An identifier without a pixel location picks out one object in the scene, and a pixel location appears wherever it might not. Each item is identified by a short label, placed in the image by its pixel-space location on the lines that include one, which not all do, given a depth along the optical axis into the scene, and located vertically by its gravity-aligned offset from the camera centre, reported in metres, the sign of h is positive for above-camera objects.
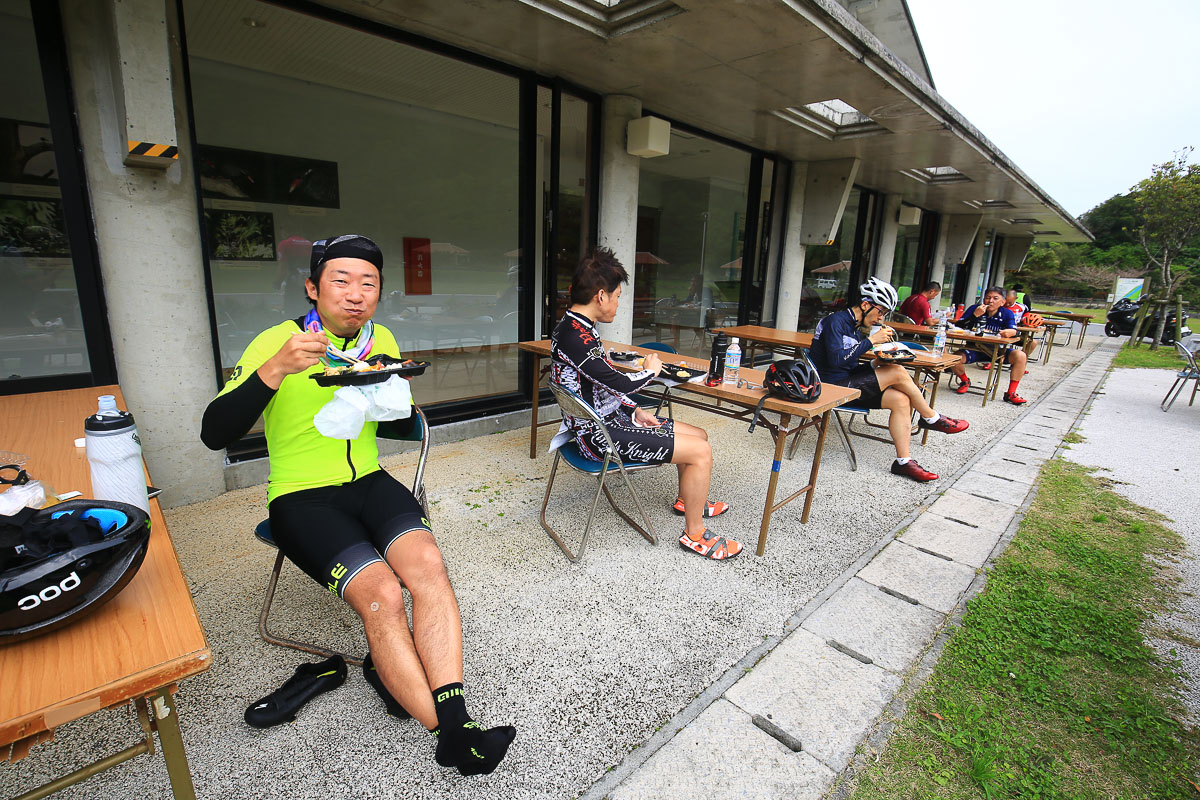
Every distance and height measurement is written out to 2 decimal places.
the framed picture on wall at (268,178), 5.84 +1.09
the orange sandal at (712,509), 3.21 -1.27
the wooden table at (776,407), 2.64 -0.54
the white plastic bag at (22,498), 1.03 -0.45
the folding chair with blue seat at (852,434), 4.05 -1.12
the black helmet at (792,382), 2.71 -0.43
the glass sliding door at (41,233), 2.56 +0.18
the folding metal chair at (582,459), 2.50 -0.84
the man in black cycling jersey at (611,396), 2.64 -0.54
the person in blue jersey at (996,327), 6.69 -0.31
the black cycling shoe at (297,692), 1.70 -1.34
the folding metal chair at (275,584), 2.01 -1.16
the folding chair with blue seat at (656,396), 3.37 -0.66
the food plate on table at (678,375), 2.99 -0.47
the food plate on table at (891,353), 3.84 -0.38
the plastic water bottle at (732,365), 2.99 -0.39
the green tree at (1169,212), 15.77 +2.88
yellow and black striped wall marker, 2.54 +0.54
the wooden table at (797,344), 4.27 -0.45
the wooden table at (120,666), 0.79 -0.62
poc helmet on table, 0.85 -0.48
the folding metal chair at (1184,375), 5.98 -0.71
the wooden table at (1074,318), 11.29 -0.23
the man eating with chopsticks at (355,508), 1.51 -0.76
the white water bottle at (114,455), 1.19 -0.41
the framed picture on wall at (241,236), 5.94 +0.42
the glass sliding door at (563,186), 4.59 +0.87
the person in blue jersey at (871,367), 3.80 -0.51
